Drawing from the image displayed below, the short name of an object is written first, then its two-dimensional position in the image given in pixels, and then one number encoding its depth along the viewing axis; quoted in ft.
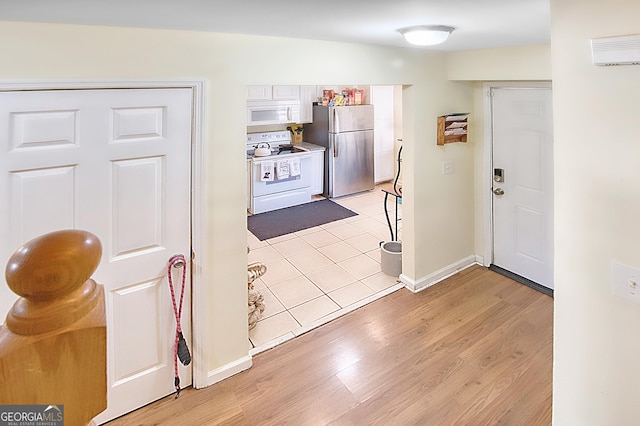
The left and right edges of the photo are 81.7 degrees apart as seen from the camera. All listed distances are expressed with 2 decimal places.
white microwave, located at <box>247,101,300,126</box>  18.85
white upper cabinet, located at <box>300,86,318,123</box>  20.78
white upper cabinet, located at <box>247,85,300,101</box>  18.69
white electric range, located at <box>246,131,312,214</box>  18.69
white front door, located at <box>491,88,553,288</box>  10.47
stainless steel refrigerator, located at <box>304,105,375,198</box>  20.44
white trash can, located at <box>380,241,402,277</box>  12.12
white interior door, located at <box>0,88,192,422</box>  5.51
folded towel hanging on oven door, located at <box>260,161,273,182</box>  18.57
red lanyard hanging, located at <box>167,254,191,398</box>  7.00
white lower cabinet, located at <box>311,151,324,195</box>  20.76
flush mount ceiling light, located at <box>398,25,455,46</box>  6.40
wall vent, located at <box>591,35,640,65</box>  3.41
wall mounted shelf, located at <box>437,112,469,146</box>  10.81
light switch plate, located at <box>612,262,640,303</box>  3.74
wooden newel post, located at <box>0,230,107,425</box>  1.14
